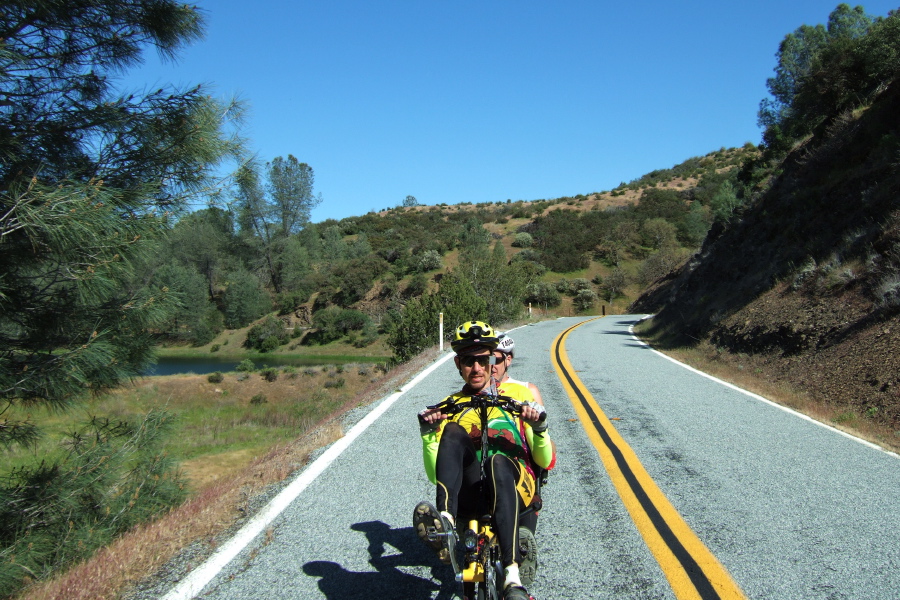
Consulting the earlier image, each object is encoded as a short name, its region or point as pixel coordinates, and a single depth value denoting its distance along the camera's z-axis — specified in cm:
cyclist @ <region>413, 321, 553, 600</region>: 281
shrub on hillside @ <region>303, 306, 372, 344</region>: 5794
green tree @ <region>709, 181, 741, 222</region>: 3456
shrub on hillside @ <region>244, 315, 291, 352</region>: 5853
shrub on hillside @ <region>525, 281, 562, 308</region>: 6212
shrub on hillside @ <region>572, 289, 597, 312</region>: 6519
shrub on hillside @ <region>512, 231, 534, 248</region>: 8356
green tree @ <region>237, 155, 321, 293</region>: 7044
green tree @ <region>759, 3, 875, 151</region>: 3028
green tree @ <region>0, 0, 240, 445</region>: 521
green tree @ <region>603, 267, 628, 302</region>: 6881
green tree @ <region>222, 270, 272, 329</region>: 6378
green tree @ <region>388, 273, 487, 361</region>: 2392
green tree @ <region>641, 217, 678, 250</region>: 7788
